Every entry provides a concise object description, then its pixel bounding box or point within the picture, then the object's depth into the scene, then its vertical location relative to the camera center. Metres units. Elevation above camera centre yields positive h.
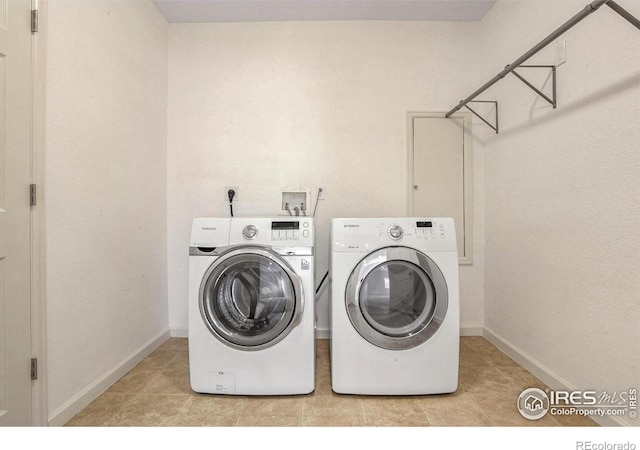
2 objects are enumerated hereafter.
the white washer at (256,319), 1.55 -0.46
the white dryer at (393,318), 1.54 -0.45
